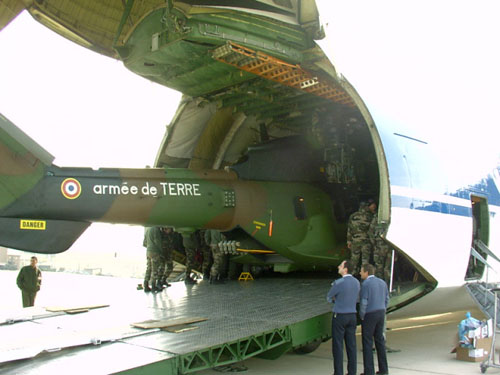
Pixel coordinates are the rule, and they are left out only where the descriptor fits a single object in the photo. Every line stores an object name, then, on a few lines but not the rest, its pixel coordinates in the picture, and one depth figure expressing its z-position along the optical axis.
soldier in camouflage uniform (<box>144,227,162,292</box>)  9.38
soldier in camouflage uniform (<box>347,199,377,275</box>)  8.41
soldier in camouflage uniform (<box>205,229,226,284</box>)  9.65
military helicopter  6.29
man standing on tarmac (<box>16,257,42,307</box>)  10.80
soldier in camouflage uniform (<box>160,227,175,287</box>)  9.55
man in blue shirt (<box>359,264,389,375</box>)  6.38
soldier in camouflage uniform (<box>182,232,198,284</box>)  10.20
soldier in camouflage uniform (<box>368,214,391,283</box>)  8.01
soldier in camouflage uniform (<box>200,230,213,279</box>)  10.56
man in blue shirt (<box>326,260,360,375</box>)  6.07
